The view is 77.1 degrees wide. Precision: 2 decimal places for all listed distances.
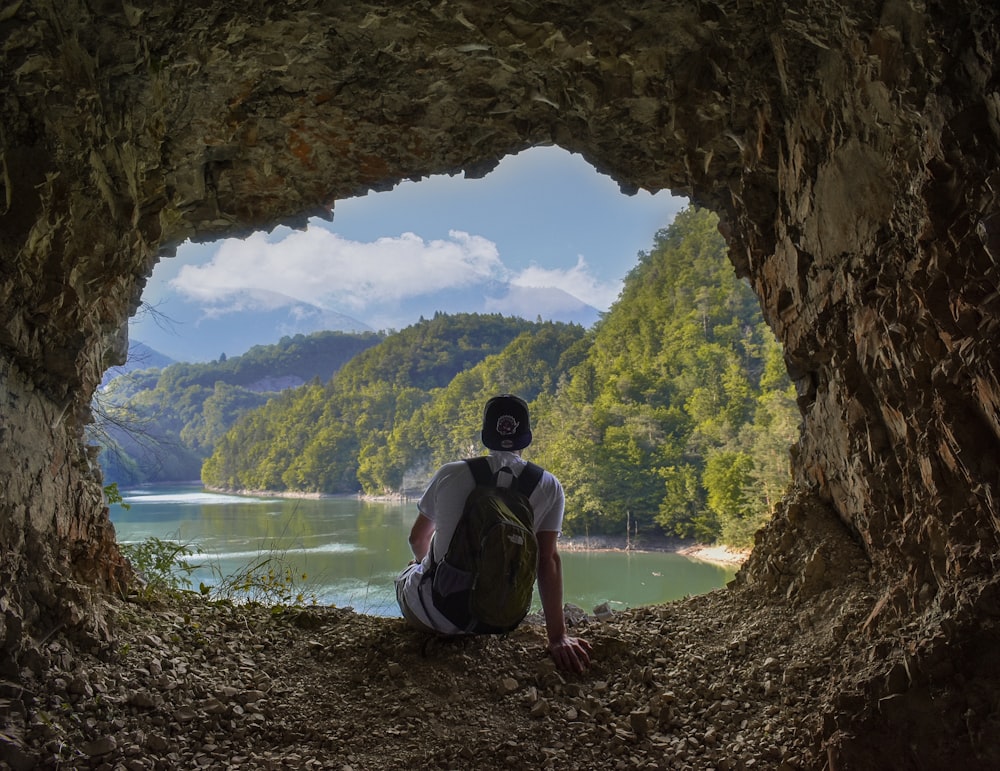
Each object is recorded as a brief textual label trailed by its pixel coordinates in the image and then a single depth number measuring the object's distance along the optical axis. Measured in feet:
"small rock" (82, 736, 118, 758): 5.93
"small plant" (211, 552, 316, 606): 11.44
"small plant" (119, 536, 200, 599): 11.63
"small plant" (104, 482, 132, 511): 11.49
